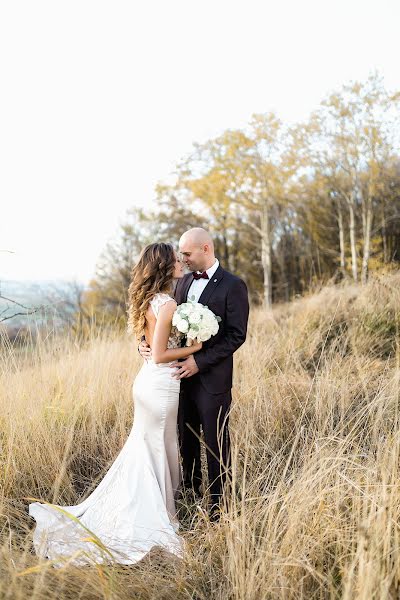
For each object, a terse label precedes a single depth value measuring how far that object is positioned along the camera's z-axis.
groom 3.46
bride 3.28
